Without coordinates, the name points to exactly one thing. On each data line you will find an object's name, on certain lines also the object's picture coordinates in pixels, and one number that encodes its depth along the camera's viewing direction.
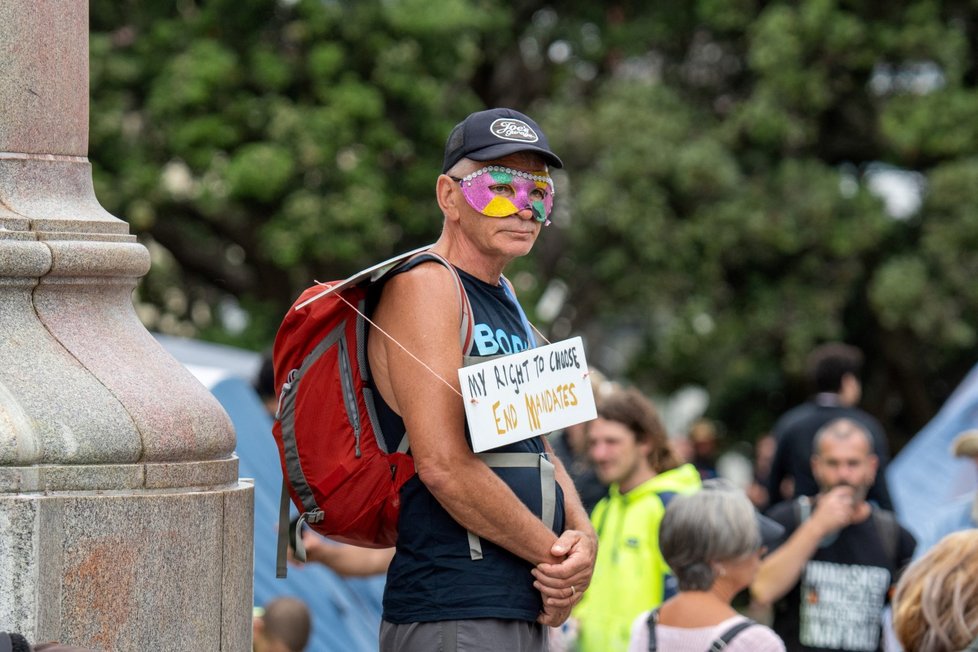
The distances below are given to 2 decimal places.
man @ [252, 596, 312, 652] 12.84
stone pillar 6.86
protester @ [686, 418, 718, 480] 29.88
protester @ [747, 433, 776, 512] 23.36
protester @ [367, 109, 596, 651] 6.88
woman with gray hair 8.87
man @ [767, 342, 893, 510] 15.48
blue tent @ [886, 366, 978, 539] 24.64
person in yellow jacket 11.02
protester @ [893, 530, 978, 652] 6.90
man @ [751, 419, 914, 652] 12.25
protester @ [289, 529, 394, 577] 11.19
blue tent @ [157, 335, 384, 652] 16.02
